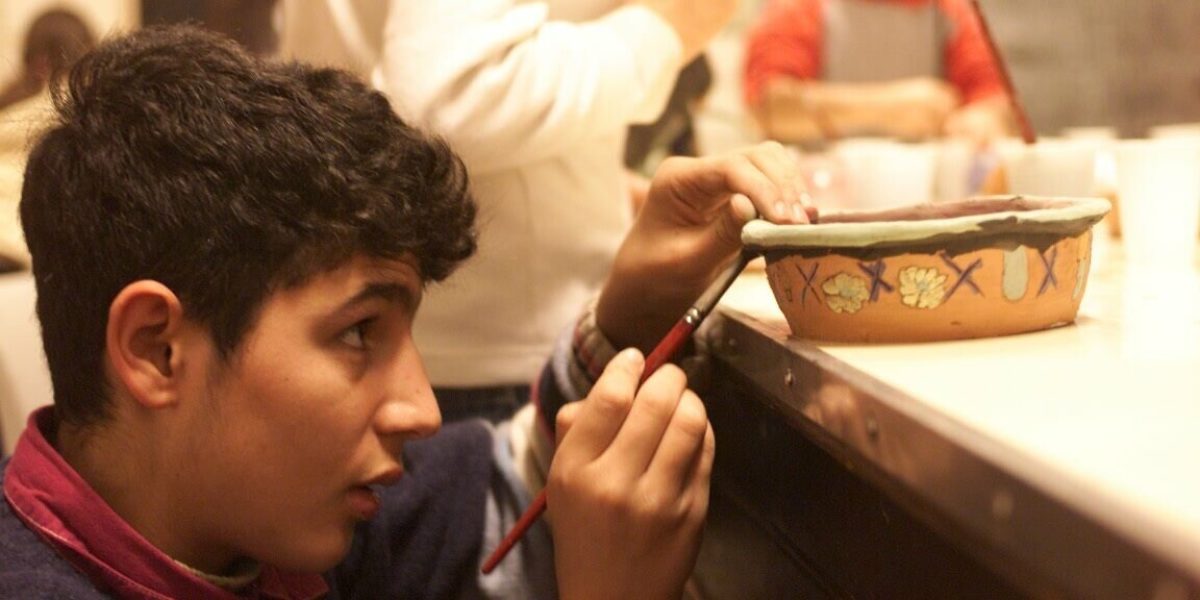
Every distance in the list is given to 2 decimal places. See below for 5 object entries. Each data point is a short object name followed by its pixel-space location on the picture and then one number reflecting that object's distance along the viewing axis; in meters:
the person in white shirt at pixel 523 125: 0.92
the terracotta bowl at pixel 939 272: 0.58
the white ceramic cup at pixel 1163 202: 0.92
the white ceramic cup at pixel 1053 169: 1.02
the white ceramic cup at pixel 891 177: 1.32
